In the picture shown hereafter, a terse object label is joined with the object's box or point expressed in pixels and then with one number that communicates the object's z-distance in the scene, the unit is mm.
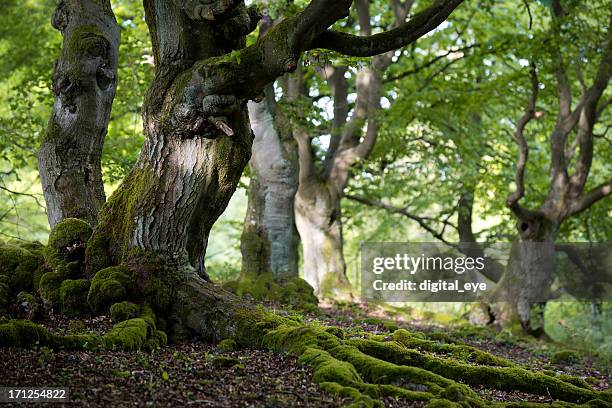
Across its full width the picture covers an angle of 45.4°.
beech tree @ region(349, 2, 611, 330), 15602
